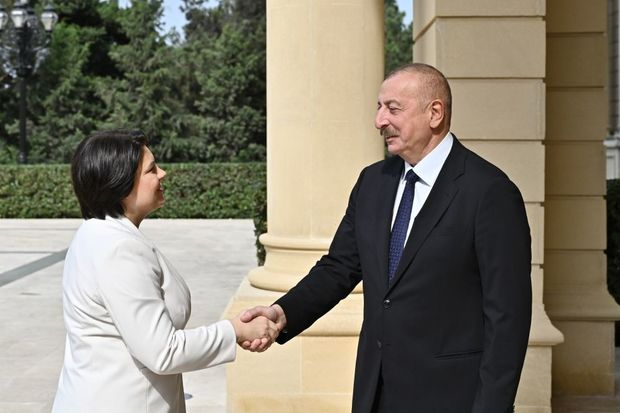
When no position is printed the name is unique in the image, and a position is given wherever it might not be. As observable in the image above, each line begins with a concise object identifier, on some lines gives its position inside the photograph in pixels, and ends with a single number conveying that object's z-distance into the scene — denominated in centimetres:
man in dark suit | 297
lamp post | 2539
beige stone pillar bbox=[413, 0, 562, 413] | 597
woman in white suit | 277
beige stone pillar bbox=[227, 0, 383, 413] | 604
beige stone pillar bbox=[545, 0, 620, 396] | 705
